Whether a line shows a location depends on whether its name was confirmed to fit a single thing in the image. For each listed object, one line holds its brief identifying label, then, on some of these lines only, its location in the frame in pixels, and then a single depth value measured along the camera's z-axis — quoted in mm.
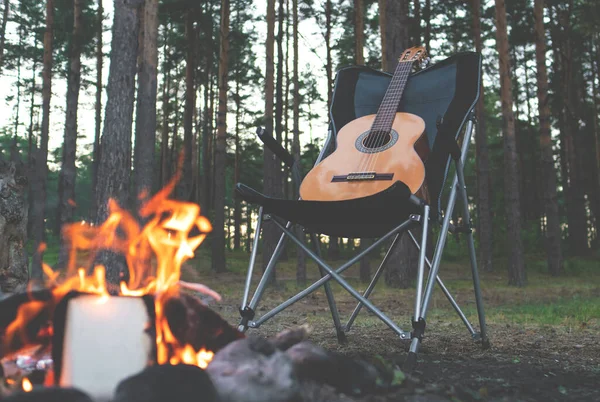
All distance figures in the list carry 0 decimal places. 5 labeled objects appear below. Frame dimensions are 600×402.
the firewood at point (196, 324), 1817
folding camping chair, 2434
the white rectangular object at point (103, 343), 1664
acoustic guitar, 2902
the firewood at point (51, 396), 1247
